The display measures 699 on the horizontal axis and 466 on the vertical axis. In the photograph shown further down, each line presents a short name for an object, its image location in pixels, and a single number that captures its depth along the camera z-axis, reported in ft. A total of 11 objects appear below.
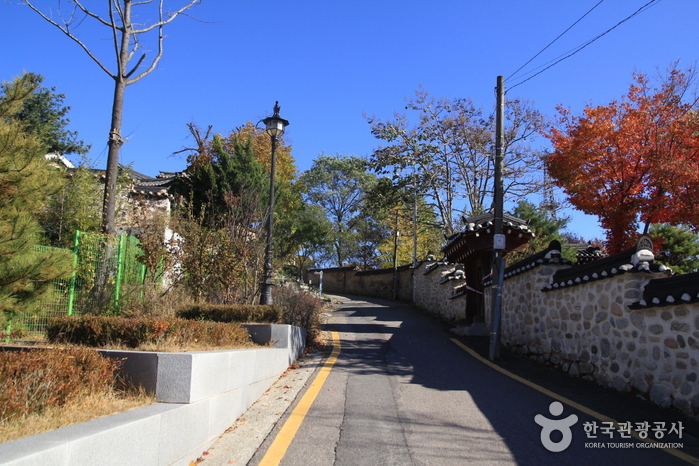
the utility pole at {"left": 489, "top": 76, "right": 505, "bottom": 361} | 35.76
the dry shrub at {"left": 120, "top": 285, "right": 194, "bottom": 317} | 29.45
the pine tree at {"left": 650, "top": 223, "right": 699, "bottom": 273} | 61.36
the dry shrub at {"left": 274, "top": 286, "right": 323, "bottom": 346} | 37.54
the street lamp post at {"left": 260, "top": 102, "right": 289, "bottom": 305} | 35.17
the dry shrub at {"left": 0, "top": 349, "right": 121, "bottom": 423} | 10.78
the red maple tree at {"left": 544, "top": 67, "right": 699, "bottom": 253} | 38.78
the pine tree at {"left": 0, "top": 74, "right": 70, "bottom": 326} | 16.96
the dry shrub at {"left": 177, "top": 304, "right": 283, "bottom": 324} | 29.04
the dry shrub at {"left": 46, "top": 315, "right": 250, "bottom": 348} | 17.90
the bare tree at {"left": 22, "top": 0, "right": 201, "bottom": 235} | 32.35
